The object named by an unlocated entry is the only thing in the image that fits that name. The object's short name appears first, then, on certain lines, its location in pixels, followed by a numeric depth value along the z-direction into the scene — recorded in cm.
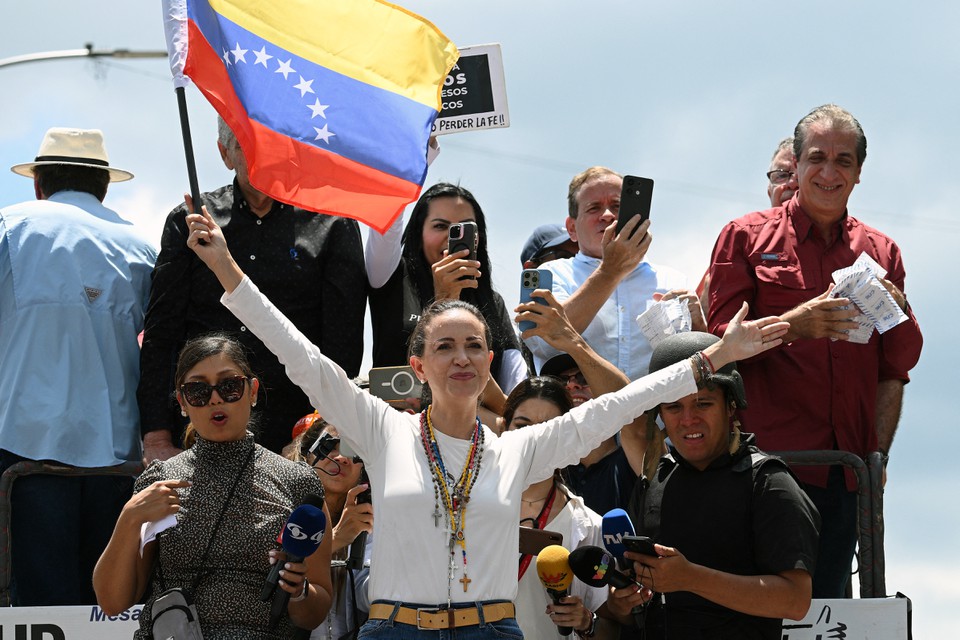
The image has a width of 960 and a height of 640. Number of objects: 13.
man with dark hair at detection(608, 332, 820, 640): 1111
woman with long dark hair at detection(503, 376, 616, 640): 1172
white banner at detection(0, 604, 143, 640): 1292
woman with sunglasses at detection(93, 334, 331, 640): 1096
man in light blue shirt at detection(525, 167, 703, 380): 1466
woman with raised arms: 1041
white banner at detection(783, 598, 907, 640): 1292
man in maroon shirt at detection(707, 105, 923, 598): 1387
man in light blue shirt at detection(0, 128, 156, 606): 1345
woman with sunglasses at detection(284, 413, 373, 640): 1231
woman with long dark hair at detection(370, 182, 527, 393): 1468
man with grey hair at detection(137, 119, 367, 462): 1407
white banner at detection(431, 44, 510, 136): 1791
